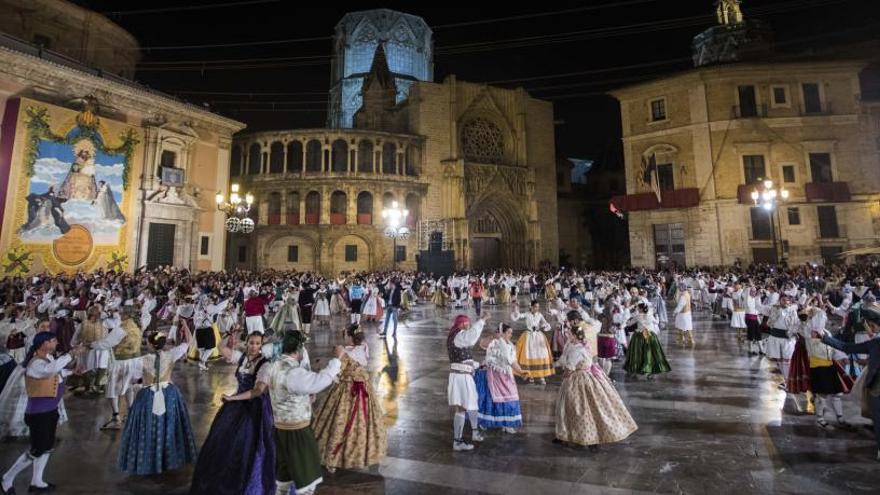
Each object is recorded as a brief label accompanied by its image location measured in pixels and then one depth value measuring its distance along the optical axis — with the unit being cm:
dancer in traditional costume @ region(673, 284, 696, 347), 1140
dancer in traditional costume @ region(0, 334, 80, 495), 402
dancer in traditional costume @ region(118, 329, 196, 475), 426
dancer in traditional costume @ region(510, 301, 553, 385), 782
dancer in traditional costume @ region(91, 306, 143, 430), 573
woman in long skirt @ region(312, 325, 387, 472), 439
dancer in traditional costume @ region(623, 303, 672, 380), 813
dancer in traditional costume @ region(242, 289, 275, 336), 1121
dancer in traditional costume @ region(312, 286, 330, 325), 1667
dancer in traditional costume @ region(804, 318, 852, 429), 574
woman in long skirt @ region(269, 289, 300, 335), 1295
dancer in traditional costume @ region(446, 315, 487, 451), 504
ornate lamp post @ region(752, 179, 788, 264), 1970
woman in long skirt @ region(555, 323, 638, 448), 492
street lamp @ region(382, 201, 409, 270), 2267
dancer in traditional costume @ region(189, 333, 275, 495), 350
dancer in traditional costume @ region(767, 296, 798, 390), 783
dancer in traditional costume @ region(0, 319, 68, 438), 522
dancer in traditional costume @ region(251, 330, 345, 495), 354
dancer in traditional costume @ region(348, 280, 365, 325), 1487
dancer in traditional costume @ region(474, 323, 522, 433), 542
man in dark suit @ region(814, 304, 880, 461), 472
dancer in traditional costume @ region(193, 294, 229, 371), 941
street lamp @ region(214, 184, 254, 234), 1929
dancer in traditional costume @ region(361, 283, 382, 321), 1683
